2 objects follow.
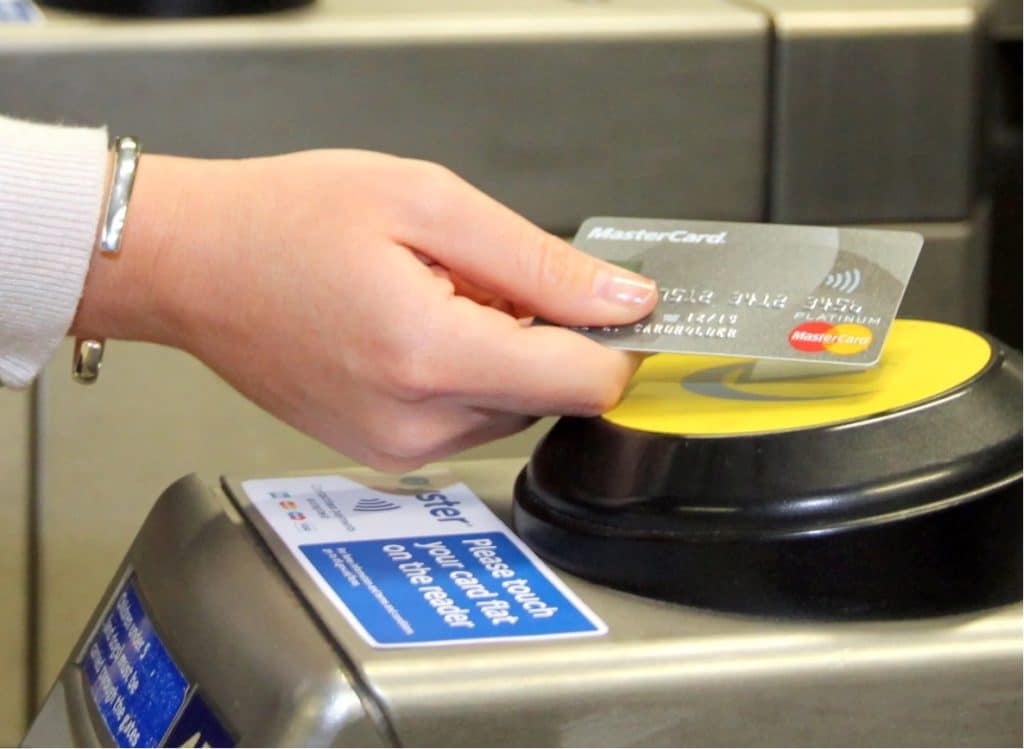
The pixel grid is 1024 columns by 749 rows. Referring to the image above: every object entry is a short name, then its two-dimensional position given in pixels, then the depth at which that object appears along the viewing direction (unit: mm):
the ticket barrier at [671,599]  706
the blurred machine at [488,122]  973
